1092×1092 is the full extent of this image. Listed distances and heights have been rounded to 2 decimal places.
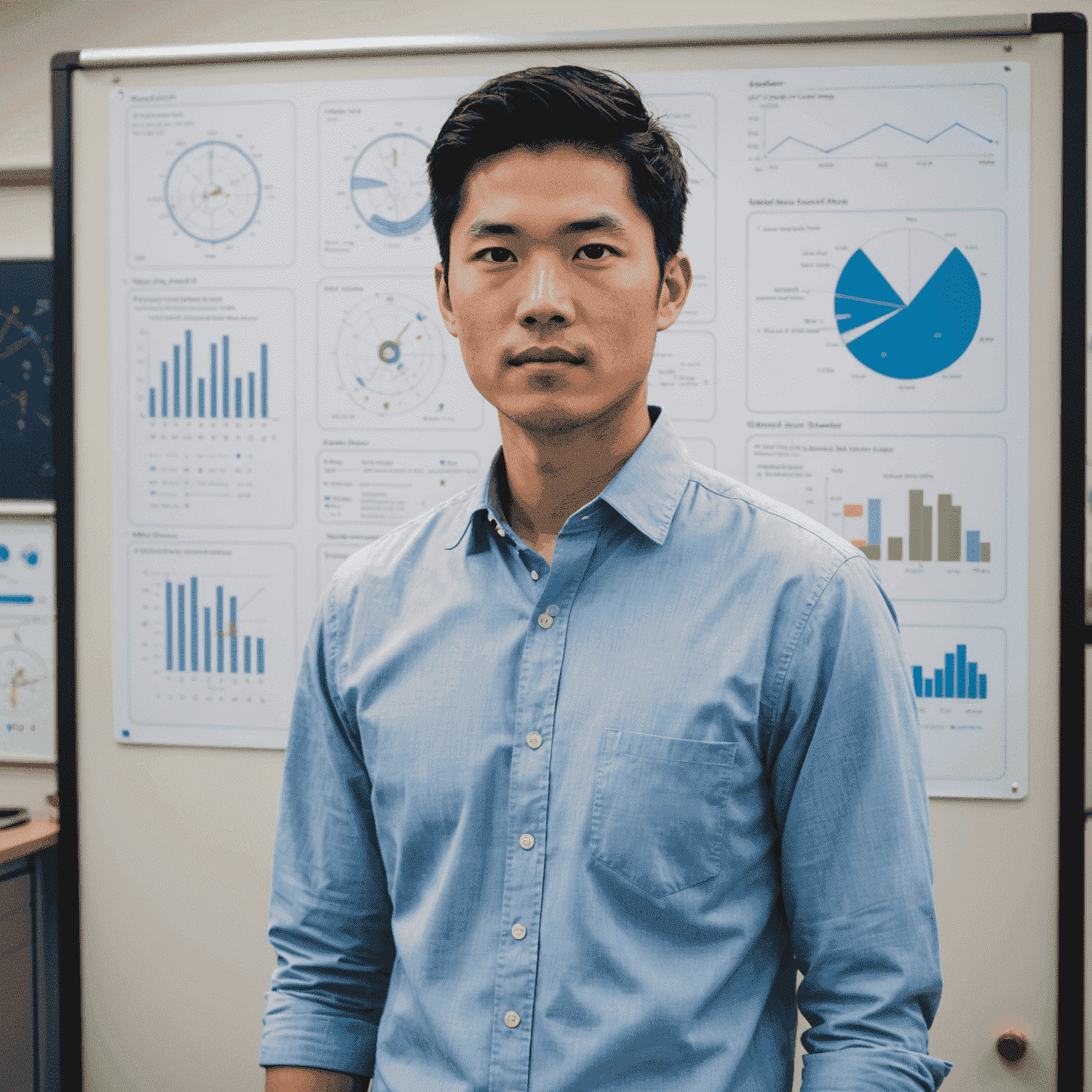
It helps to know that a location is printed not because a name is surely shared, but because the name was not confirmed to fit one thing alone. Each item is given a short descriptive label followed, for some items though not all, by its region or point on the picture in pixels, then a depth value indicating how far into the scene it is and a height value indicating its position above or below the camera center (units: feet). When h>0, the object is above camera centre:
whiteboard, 5.29 -1.49
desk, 5.95 -3.04
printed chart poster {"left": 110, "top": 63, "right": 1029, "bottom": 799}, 5.31 +1.16
